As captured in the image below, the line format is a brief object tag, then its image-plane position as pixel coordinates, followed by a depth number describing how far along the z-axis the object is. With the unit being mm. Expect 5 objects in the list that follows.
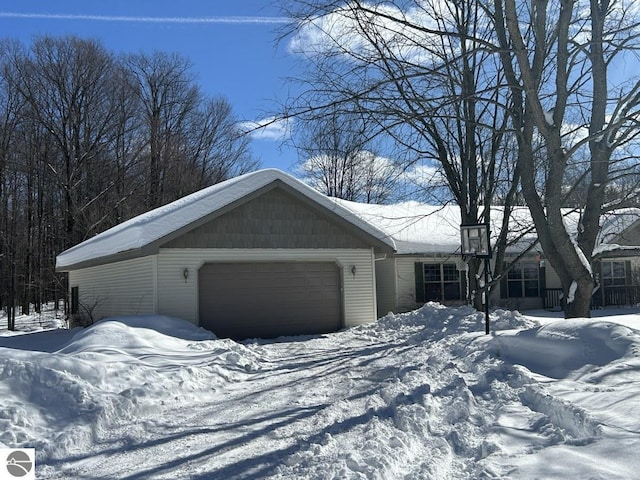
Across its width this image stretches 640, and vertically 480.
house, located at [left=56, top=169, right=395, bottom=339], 15758
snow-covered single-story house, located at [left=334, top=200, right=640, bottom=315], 23703
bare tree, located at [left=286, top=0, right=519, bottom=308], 14578
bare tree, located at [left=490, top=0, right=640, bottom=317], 9320
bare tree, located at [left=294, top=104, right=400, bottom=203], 40719
